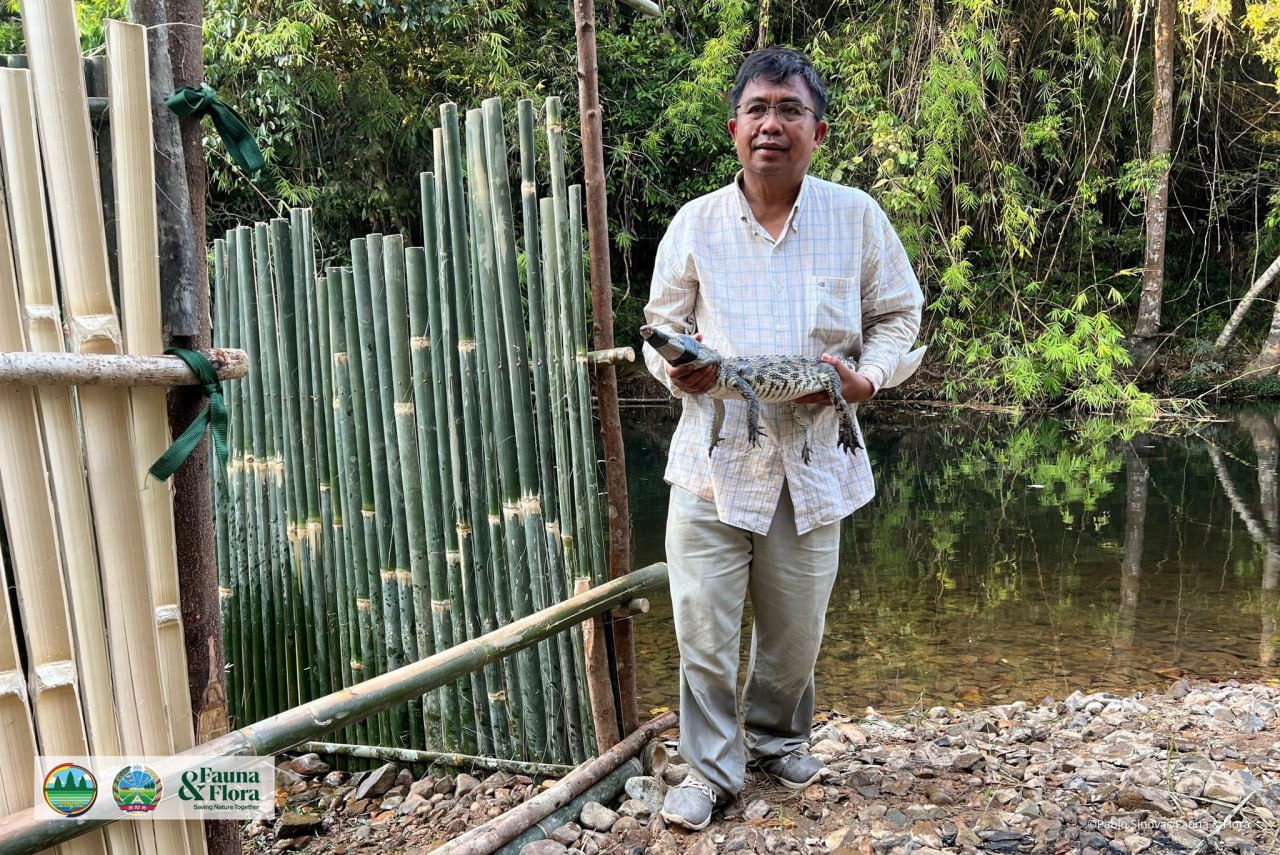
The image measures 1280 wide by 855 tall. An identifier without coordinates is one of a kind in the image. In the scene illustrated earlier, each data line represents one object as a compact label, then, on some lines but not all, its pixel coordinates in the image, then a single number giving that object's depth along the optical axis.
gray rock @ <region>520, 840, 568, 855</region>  2.24
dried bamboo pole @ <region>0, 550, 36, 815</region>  1.35
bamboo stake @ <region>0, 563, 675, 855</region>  1.36
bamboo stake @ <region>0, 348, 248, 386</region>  1.32
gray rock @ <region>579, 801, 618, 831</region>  2.42
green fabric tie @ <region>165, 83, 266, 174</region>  1.53
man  2.25
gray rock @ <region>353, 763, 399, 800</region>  3.01
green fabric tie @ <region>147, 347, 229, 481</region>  1.48
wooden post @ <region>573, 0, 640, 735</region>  2.60
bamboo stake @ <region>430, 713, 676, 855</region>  2.17
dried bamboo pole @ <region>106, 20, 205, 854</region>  1.45
